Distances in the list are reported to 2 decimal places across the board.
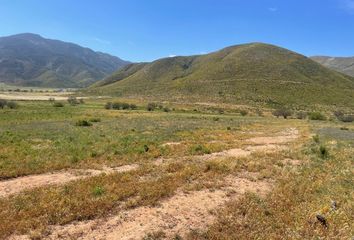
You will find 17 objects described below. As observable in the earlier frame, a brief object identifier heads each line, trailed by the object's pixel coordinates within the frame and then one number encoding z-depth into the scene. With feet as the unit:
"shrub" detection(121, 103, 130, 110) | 267.59
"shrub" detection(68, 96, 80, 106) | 297.59
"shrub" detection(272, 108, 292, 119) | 262.06
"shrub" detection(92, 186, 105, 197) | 45.36
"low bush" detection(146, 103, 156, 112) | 261.22
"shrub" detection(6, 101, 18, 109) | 219.41
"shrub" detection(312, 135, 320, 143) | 101.95
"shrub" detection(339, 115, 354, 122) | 247.99
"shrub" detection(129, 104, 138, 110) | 274.16
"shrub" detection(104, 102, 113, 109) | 263.39
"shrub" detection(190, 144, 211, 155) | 78.14
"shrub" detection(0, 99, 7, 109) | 219.20
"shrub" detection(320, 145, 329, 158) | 77.15
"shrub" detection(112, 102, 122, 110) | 264.85
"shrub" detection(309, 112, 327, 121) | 248.73
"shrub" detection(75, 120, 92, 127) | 133.28
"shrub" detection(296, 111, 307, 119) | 255.41
